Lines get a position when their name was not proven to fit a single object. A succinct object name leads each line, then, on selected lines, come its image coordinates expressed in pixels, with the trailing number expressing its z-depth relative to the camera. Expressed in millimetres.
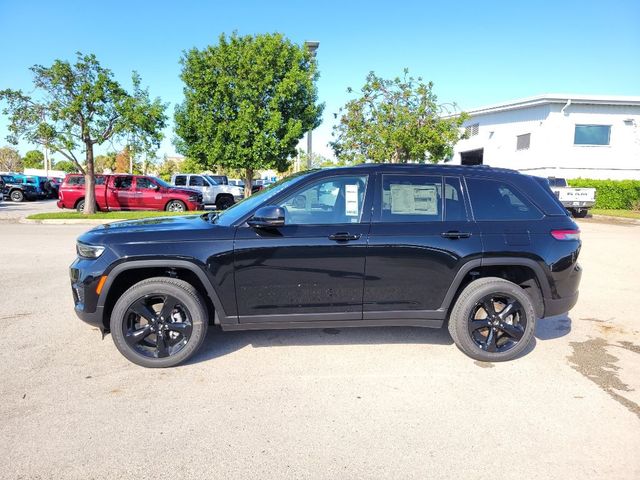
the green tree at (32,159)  96938
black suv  3617
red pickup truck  17656
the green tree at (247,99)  17453
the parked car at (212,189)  20781
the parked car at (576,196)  18594
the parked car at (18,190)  28359
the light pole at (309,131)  10909
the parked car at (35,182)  29578
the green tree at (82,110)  14805
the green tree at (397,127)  16594
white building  23141
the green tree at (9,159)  80562
